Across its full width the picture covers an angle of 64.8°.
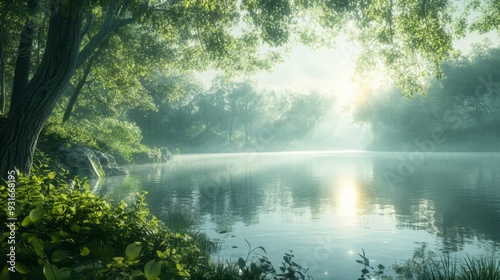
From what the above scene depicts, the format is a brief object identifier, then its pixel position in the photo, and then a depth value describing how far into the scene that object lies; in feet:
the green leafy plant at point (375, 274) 24.49
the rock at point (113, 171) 96.22
